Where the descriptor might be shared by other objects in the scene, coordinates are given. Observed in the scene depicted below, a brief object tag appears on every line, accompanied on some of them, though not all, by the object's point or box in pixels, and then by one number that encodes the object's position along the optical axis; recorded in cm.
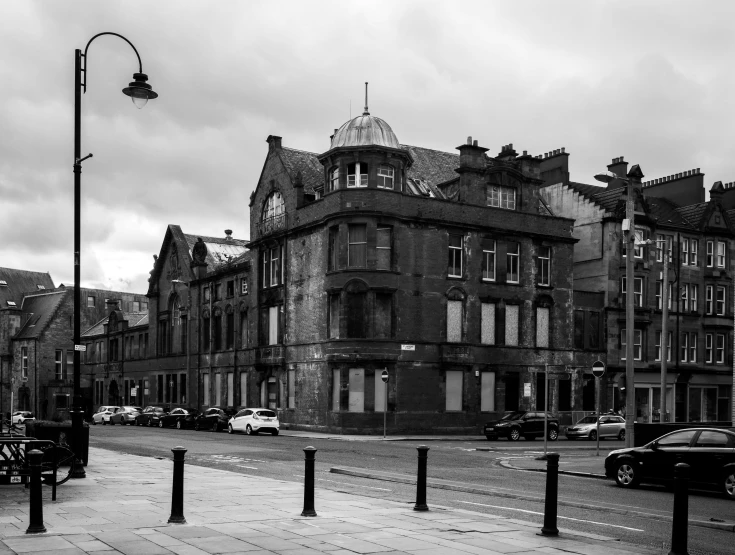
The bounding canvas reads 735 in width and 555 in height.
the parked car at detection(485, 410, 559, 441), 4525
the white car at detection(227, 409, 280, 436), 4556
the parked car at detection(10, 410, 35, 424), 5934
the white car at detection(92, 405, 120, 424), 6444
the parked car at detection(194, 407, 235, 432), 4969
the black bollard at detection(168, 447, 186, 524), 1209
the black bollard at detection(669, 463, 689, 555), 972
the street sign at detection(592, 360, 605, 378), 3045
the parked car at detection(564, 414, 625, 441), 4672
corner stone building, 4778
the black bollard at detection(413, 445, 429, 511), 1364
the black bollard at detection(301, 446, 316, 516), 1305
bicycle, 1498
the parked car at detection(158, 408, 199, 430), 5259
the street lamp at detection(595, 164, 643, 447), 2648
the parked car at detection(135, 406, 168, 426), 5711
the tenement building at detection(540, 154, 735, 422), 5744
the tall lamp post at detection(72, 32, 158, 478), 1839
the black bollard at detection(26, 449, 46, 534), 1091
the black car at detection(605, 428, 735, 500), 1864
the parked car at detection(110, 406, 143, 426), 6216
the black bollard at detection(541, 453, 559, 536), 1170
